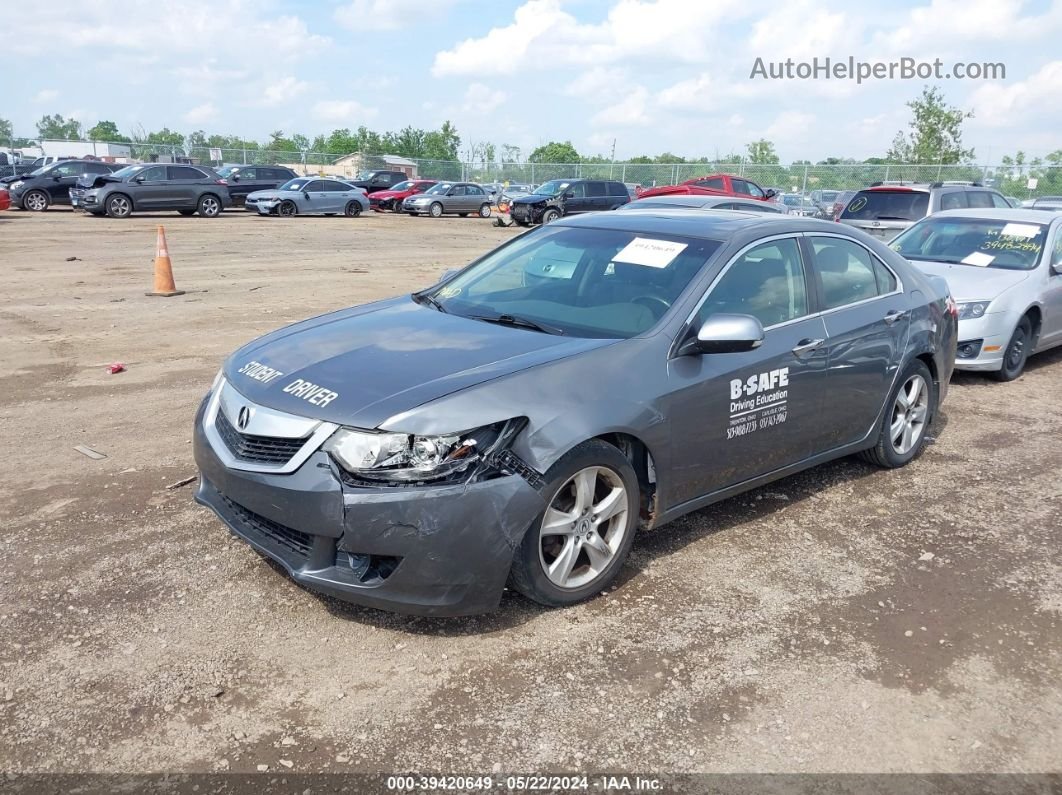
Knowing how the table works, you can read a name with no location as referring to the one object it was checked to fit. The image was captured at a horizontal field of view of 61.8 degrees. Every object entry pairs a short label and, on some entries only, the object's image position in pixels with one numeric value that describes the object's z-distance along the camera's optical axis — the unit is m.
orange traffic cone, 11.79
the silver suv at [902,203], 13.96
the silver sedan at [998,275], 8.07
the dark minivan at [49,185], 27.34
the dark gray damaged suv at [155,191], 25.02
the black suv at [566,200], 28.53
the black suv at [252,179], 30.61
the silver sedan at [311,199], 29.06
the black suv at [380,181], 37.50
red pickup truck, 24.14
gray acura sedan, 3.36
